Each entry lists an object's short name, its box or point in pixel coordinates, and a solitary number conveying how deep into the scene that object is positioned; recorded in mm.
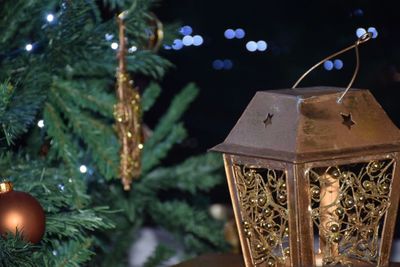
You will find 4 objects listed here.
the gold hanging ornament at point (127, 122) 1826
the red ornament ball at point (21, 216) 1593
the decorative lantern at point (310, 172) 1543
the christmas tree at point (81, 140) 1703
